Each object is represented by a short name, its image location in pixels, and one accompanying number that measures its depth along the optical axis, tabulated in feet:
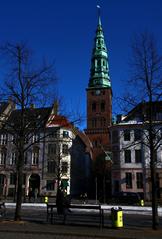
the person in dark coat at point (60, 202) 53.52
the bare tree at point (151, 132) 46.26
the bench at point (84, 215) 46.62
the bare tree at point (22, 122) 53.31
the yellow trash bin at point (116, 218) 46.29
